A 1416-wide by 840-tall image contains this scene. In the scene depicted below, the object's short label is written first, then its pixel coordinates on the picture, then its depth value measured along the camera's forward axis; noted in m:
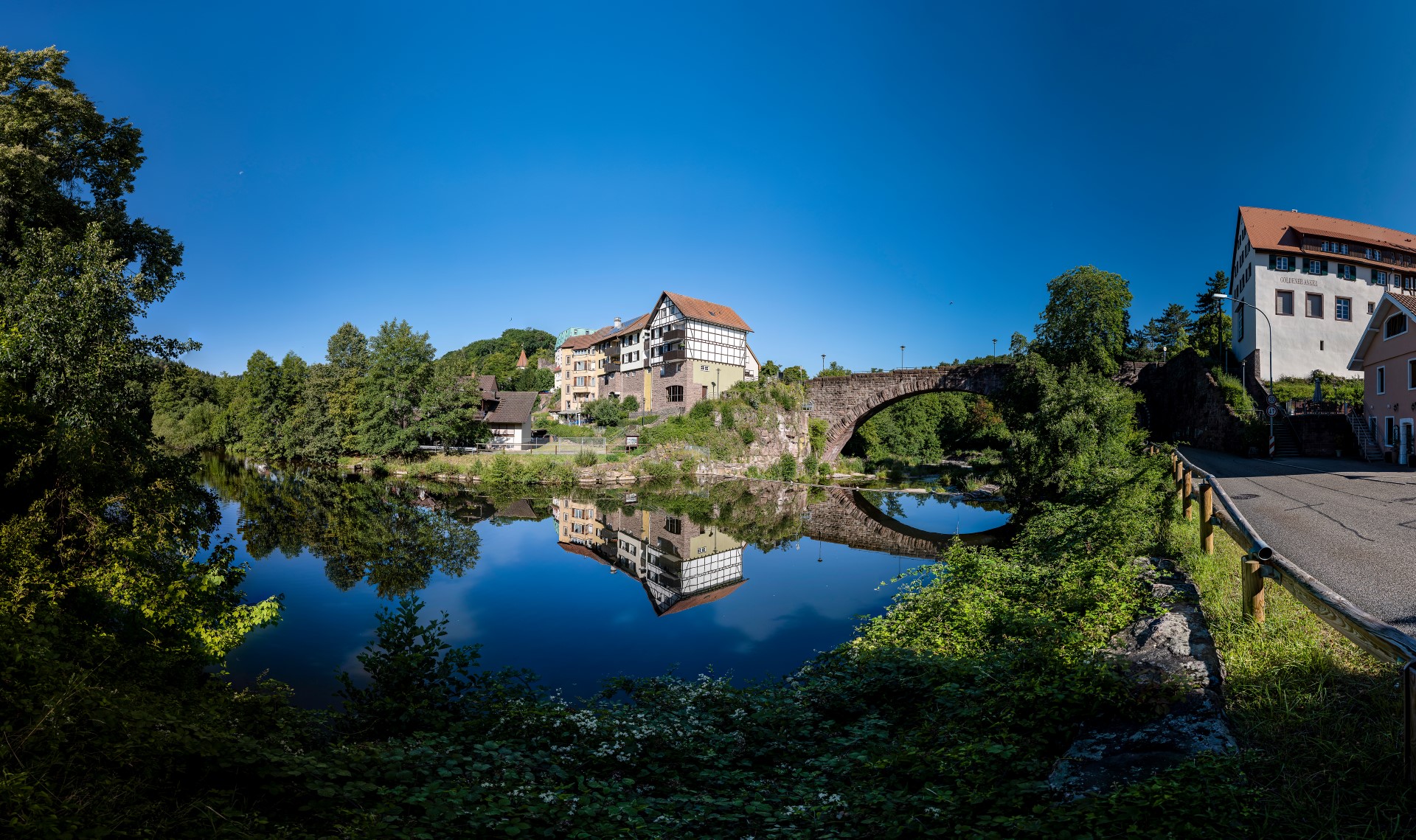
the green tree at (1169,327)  56.22
